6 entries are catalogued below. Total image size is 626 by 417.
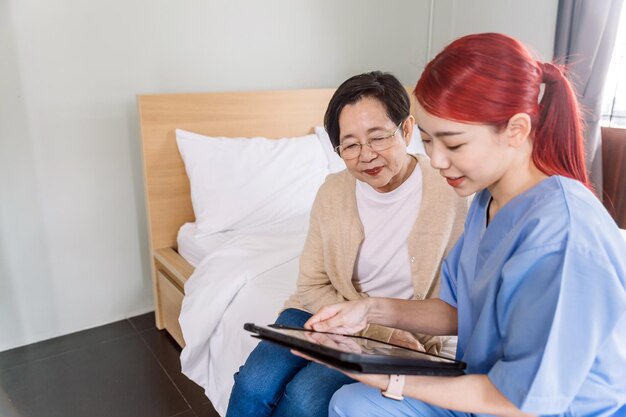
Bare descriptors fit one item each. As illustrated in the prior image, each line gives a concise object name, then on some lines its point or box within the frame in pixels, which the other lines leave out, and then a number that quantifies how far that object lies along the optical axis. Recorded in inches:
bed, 60.5
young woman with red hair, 26.9
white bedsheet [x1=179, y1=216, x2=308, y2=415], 58.4
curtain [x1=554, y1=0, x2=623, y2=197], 89.0
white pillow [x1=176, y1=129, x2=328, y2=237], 80.0
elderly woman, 45.8
